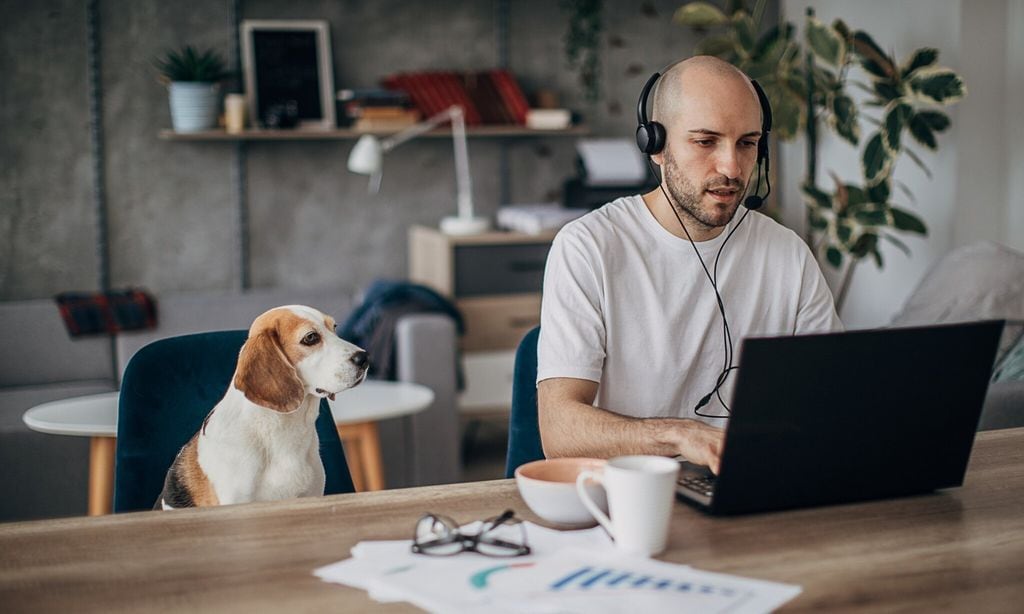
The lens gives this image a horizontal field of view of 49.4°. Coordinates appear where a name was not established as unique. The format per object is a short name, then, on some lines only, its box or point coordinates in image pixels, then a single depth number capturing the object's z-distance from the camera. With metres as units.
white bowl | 1.18
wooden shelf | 4.17
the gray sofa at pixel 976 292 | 3.03
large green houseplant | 3.66
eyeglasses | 1.13
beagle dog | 1.58
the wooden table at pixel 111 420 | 2.63
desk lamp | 3.98
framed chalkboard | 4.29
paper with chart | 0.99
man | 1.76
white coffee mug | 1.09
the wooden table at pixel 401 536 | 1.03
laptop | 1.16
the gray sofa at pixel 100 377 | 3.46
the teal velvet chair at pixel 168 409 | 1.63
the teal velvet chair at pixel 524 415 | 1.86
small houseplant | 4.11
